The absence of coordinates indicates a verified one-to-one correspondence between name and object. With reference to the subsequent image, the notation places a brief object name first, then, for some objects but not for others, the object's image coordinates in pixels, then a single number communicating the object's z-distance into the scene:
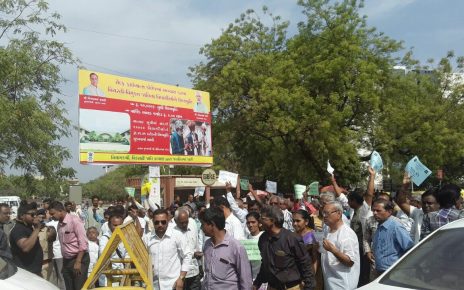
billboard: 15.97
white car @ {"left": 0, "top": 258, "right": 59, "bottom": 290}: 4.01
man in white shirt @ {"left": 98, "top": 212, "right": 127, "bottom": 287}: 7.58
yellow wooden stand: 4.73
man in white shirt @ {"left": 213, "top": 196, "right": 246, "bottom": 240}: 7.95
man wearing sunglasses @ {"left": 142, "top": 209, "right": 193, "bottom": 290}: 6.39
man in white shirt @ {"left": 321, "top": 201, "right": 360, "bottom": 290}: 5.28
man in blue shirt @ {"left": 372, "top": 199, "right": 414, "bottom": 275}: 5.93
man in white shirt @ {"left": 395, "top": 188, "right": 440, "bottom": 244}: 7.04
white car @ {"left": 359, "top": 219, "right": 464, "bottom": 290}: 3.89
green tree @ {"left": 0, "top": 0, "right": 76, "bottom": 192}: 11.32
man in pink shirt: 8.55
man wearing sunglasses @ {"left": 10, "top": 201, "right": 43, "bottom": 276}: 7.14
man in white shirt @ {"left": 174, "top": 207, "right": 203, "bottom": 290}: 7.26
